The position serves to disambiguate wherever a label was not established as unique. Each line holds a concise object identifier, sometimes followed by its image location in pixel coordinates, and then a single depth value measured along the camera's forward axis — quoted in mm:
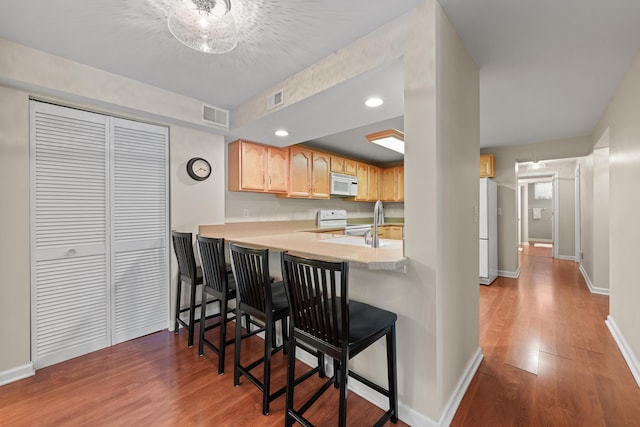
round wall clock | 2898
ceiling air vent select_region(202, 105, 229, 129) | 2840
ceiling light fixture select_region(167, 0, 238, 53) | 1374
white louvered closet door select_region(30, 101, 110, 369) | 2086
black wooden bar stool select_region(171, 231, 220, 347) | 2414
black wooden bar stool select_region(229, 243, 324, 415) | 1601
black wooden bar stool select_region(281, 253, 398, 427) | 1253
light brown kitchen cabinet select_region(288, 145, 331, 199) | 3971
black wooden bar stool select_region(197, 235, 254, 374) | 2047
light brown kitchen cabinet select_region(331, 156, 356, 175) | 4723
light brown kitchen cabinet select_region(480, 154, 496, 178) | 4574
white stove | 4777
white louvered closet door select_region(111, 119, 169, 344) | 2475
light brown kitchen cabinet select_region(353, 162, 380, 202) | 5383
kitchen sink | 2370
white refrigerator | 4121
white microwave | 4613
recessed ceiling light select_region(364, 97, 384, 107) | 2133
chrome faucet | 2099
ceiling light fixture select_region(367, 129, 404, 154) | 2539
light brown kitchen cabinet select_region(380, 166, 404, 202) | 5867
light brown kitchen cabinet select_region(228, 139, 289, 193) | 3320
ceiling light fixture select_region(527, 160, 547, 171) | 5939
